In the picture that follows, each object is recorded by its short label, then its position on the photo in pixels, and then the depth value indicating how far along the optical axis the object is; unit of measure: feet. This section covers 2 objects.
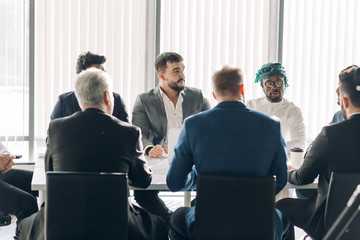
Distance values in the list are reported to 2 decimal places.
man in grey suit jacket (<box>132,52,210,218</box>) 12.48
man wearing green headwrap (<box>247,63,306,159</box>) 12.47
